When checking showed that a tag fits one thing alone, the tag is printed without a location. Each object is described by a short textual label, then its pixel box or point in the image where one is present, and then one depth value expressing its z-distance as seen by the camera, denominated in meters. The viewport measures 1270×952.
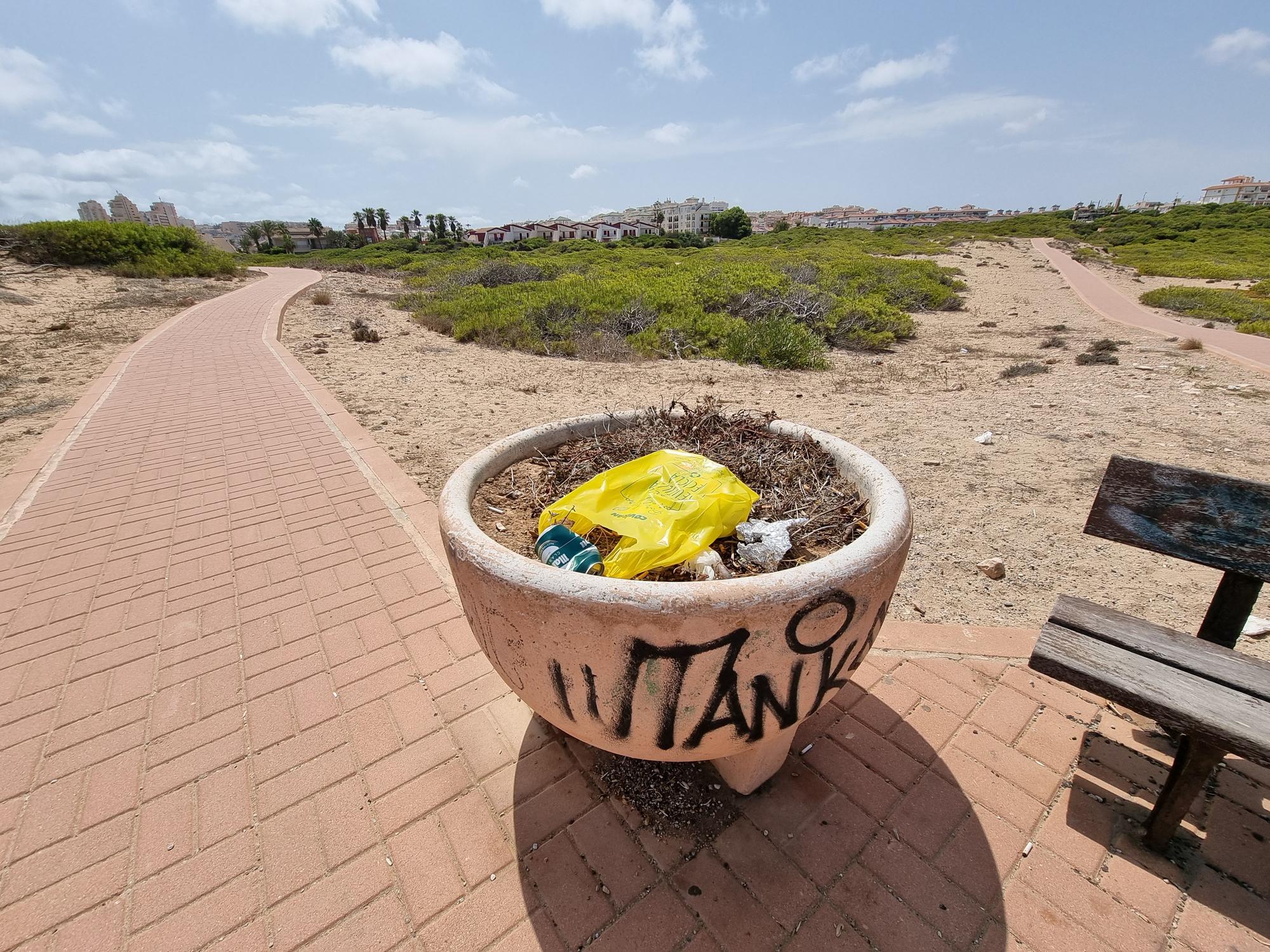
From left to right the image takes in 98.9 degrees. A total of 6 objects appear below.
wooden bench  1.31
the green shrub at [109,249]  20.66
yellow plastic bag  1.30
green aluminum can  1.26
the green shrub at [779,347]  8.15
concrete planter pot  1.05
